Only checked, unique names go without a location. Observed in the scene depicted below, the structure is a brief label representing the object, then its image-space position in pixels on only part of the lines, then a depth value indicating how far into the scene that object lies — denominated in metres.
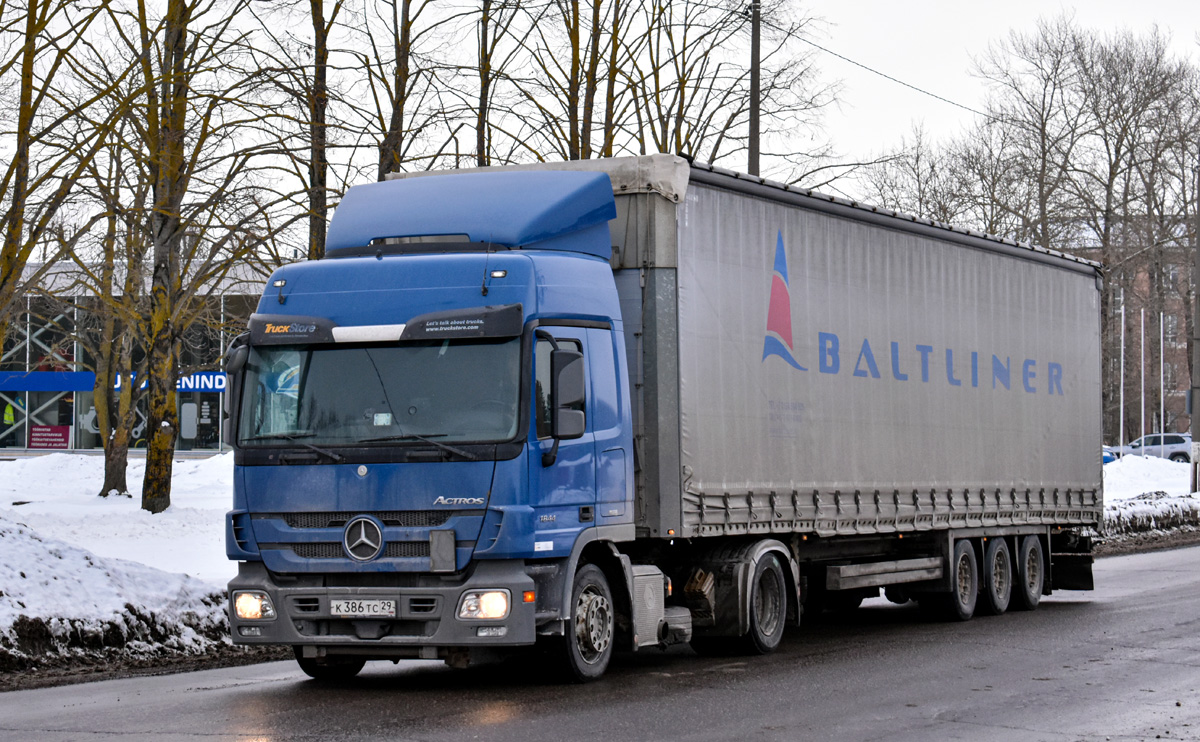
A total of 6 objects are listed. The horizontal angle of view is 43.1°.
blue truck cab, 9.47
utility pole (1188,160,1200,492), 33.88
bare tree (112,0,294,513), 18.00
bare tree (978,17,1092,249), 48.81
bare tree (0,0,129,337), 14.73
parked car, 69.75
